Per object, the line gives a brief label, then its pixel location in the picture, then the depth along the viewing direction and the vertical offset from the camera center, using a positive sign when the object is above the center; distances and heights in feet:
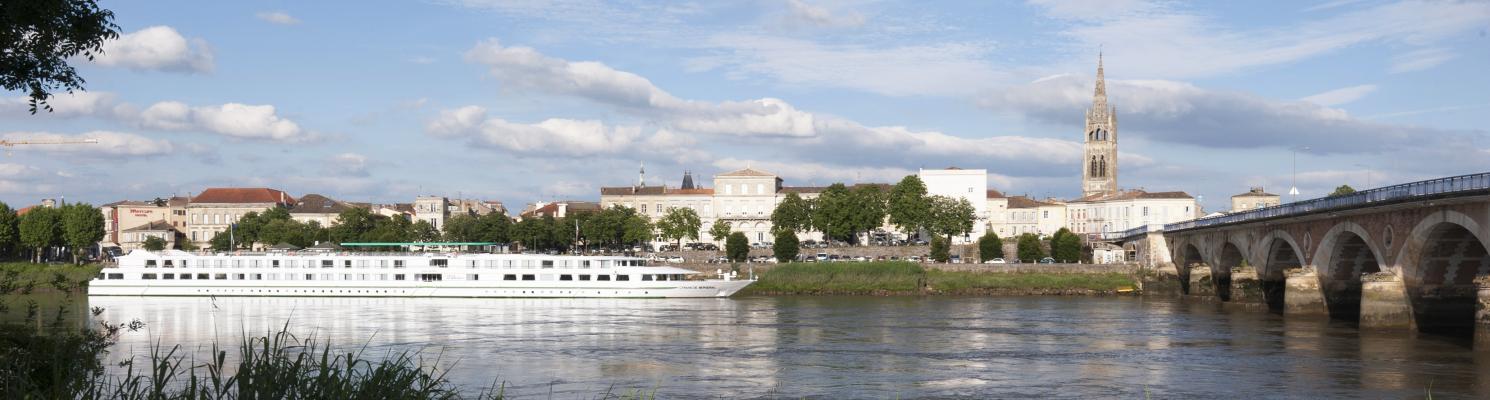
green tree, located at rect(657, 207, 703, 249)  366.84 +2.74
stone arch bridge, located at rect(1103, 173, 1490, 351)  124.98 -3.38
